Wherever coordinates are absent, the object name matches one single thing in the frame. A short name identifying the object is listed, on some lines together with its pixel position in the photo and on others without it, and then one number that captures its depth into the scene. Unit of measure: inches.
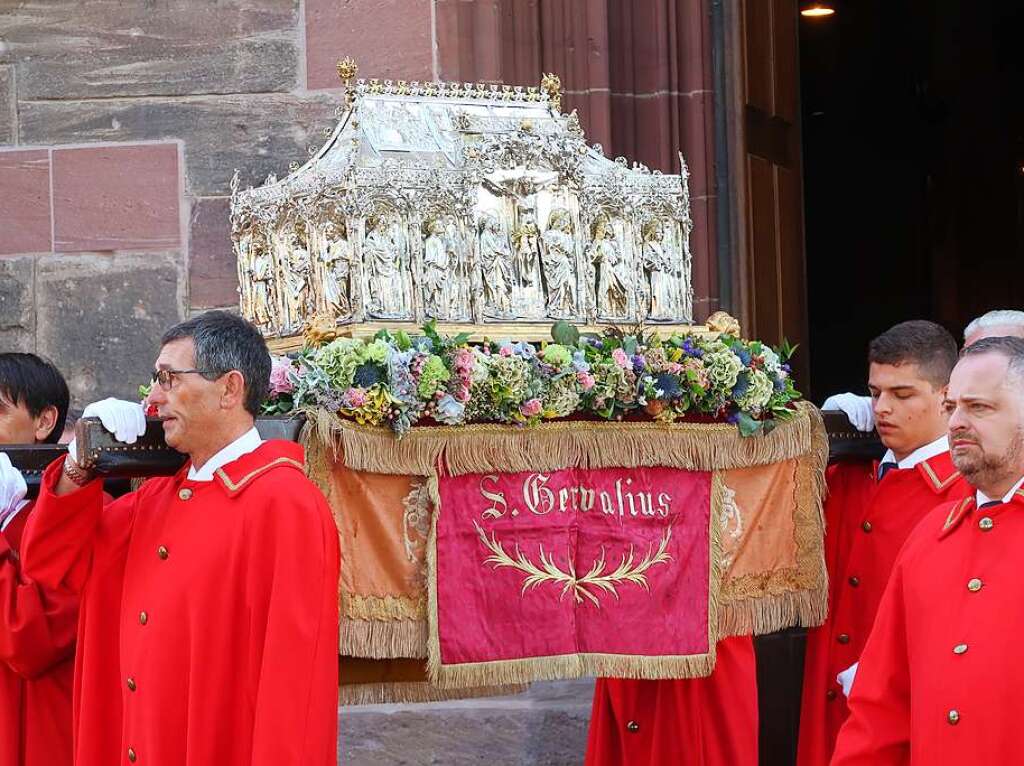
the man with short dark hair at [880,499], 206.1
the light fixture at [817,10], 442.9
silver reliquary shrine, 194.9
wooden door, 285.7
